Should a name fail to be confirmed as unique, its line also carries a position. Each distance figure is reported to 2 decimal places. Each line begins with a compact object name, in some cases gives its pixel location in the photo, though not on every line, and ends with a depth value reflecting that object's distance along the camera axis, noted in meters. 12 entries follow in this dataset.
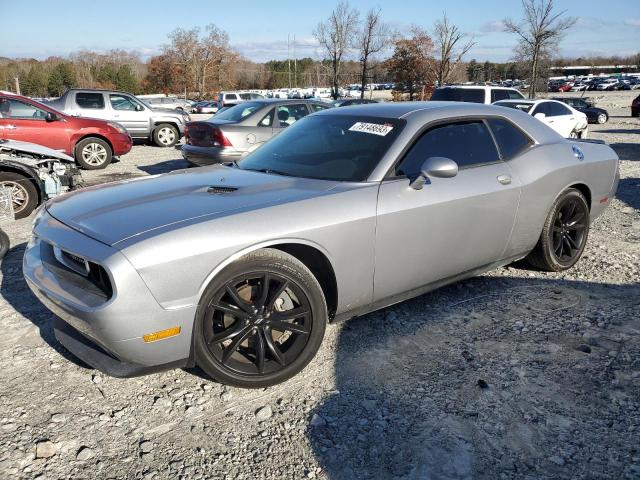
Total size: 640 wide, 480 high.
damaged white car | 6.59
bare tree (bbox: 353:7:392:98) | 33.12
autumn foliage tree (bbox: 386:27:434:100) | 37.47
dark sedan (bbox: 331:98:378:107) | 16.58
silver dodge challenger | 2.55
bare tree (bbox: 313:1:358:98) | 33.59
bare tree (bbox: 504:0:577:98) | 27.05
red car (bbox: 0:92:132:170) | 9.89
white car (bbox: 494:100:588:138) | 13.58
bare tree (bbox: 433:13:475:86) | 30.04
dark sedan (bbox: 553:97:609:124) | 23.83
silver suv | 13.70
